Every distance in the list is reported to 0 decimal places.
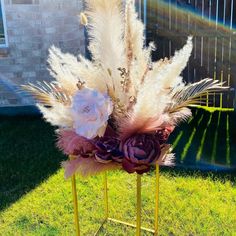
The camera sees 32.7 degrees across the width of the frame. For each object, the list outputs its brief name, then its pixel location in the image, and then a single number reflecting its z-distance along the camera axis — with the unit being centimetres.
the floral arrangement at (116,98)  152
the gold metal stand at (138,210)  174
